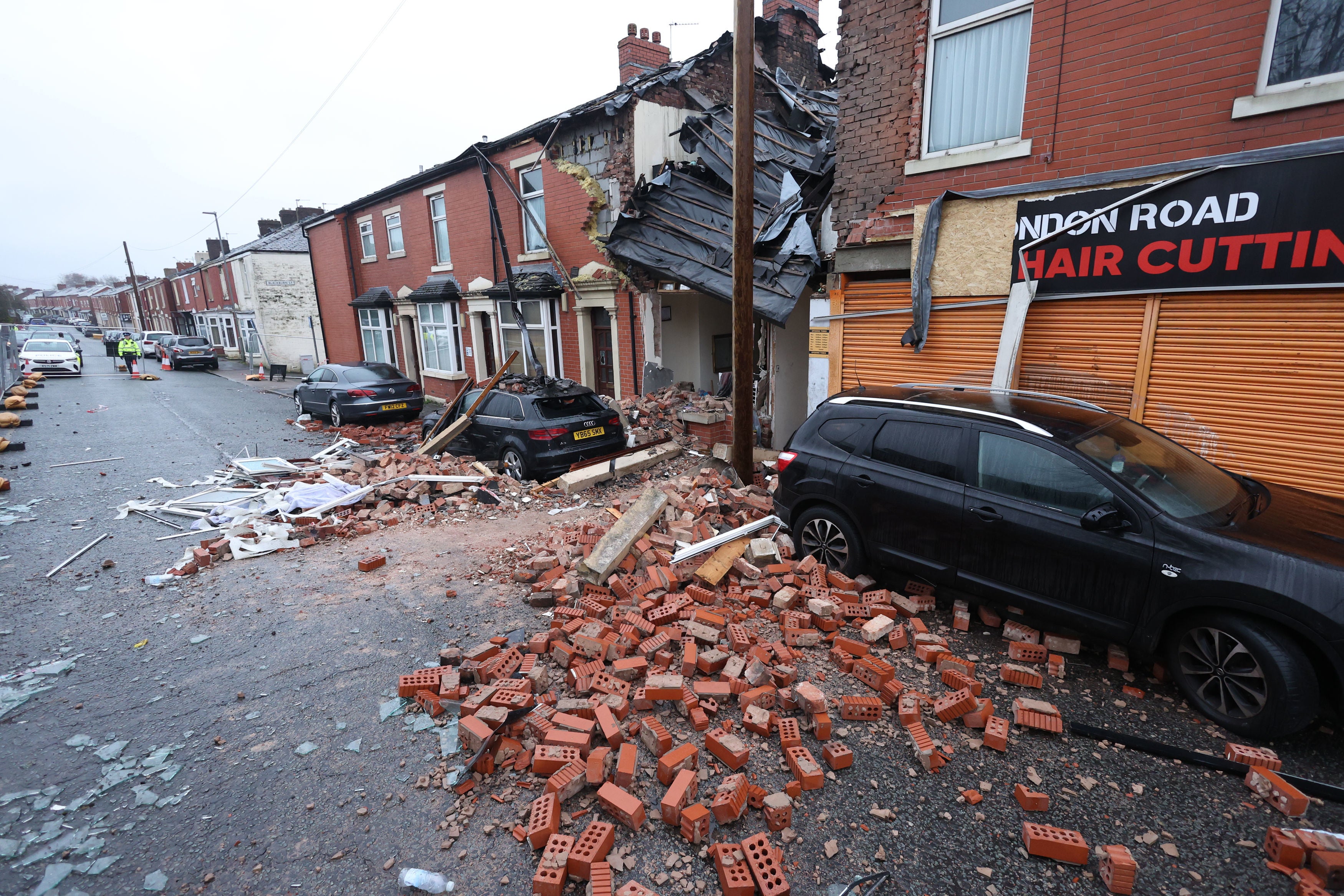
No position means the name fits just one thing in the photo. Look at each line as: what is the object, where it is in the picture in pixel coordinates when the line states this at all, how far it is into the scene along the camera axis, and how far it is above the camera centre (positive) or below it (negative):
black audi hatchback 9.27 -1.64
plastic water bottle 2.79 -2.52
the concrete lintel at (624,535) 5.55 -2.03
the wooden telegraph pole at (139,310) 52.34 +2.80
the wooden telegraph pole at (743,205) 6.33 +1.23
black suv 3.40 -1.49
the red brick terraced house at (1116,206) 5.11 +0.99
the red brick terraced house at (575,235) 12.12 +2.26
